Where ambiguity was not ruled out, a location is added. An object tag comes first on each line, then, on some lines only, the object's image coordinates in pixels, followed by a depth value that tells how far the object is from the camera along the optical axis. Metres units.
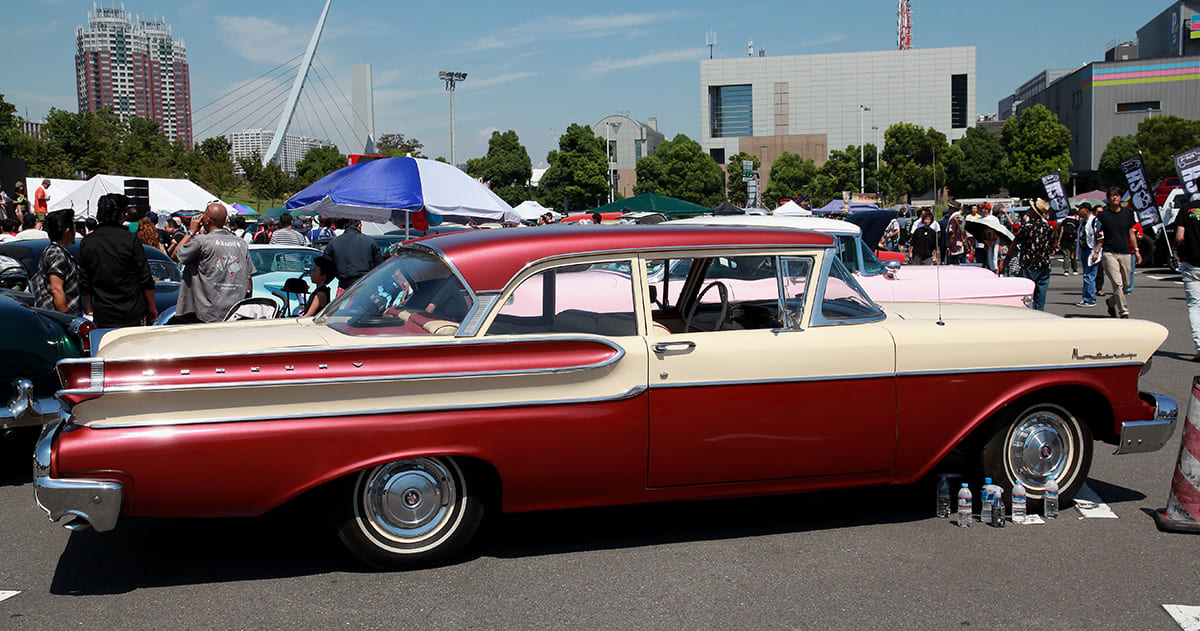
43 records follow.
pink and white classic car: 10.19
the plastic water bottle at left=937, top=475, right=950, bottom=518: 5.06
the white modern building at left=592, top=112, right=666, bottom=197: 136.88
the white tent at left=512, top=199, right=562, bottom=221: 32.38
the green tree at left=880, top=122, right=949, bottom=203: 85.50
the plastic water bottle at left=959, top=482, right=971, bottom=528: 4.86
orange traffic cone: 4.80
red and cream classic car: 3.91
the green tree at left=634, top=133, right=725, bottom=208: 99.56
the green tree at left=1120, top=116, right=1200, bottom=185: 70.62
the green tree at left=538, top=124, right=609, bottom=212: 84.75
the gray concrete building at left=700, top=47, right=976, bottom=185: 126.62
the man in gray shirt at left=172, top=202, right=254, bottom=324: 8.31
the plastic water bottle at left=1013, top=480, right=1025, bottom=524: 4.94
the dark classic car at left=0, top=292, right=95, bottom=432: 5.57
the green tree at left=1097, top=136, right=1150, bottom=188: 80.25
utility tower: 137.62
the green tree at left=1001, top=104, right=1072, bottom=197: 76.62
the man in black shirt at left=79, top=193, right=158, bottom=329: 7.48
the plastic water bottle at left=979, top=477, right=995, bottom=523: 4.93
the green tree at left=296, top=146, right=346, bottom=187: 89.12
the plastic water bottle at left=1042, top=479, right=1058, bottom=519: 4.98
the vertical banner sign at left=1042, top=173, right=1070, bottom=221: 22.55
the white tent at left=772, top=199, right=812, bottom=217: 25.58
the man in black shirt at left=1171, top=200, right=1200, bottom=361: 9.75
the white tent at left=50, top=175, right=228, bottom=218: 25.83
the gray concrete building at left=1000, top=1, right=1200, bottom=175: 88.88
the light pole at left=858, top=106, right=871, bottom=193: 92.09
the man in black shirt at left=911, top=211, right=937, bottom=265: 18.31
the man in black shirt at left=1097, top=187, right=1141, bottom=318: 13.90
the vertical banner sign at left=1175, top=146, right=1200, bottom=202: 17.03
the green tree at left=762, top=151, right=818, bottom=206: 109.31
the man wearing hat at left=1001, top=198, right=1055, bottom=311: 13.60
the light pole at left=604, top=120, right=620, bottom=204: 129.31
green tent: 28.58
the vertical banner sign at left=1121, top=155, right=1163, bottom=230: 19.39
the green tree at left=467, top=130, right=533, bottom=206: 97.62
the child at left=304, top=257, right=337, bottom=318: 8.40
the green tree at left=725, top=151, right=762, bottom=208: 104.22
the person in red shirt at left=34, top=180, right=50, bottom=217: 23.02
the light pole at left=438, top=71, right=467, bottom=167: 55.47
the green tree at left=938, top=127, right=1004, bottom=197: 95.75
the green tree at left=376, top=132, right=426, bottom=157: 85.73
